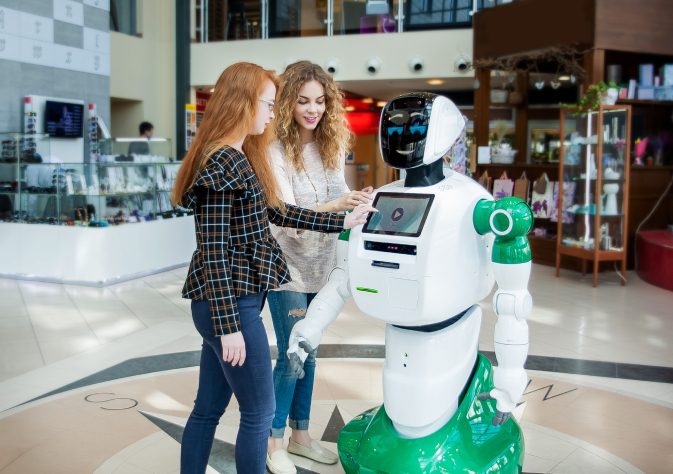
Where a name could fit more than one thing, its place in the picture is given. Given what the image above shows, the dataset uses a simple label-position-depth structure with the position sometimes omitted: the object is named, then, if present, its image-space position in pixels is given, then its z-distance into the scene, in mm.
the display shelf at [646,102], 7314
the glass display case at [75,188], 6234
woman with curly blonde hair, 2459
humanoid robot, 2051
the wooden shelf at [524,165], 7961
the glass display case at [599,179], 6516
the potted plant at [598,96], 6546
